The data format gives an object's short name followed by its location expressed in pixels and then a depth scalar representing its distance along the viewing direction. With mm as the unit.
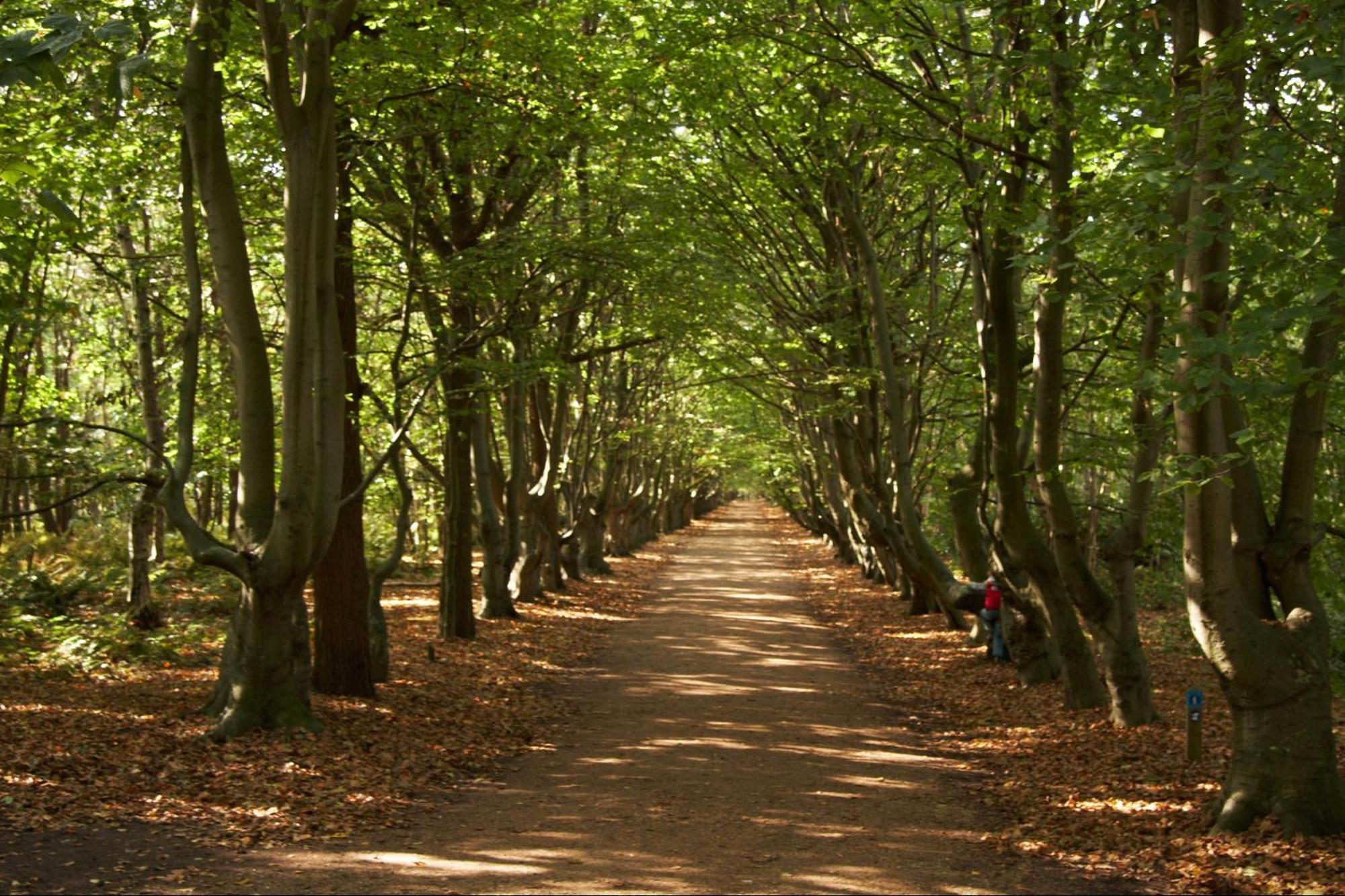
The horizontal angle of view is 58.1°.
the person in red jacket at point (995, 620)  15773
